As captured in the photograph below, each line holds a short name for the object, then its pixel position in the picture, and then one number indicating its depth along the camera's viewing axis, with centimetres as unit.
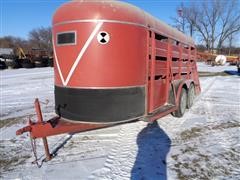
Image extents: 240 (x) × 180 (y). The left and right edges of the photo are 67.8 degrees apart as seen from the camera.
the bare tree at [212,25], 3805
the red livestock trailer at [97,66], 259
